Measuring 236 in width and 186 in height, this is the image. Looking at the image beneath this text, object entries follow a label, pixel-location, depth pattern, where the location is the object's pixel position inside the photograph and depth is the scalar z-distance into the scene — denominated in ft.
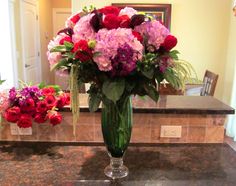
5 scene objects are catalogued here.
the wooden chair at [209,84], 9.91
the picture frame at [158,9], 12.57
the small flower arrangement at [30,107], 4.11
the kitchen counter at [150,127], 4.46
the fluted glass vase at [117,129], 3.29
